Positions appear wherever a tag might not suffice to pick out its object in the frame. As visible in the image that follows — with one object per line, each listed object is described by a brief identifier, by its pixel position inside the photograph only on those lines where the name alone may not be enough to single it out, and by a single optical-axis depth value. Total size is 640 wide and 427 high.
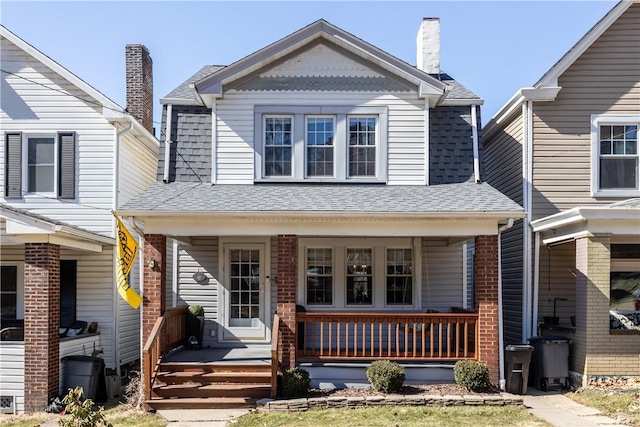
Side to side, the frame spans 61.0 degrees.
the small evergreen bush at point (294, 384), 9.09
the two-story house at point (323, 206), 9.83
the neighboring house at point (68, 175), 12.05
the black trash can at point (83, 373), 10.09
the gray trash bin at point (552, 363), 10.36
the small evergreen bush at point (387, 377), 9.19
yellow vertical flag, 9.20
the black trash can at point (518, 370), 9.88
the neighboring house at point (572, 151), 11.92
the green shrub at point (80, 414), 6.02
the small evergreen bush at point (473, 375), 9.28
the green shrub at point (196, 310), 11.76
